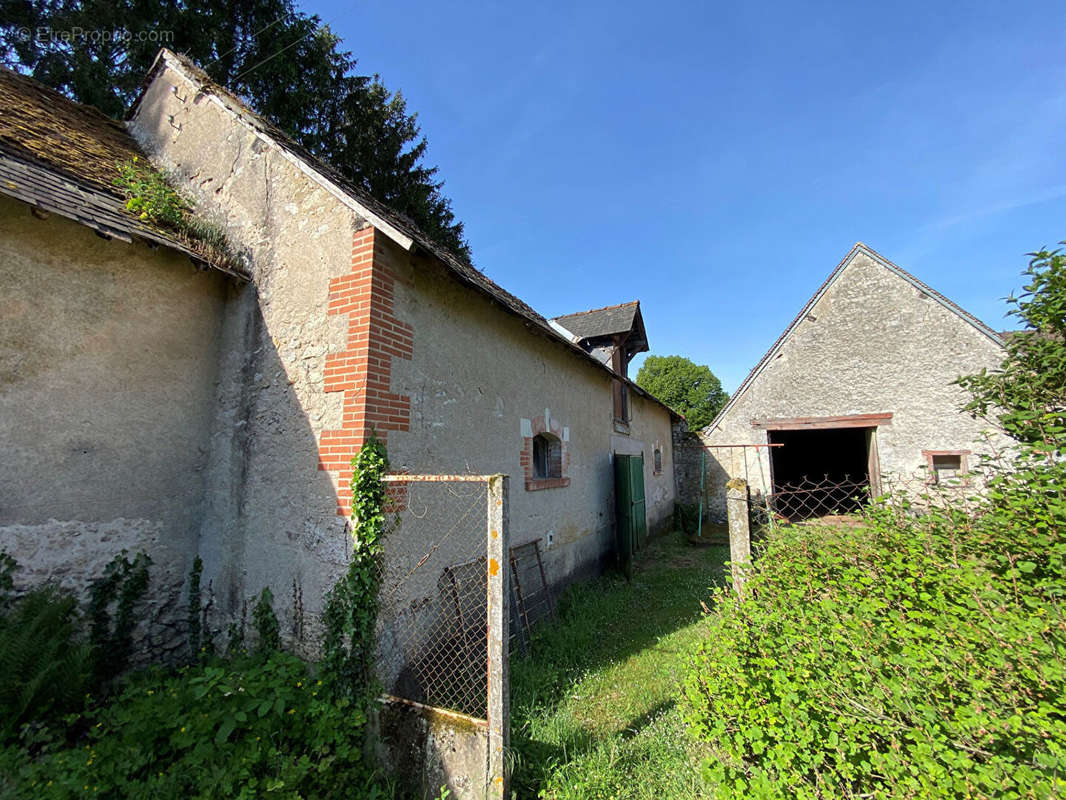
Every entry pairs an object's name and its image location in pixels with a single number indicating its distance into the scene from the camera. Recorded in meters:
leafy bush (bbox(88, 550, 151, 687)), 3.65
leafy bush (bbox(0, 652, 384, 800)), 2.54
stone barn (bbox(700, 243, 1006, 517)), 10.20
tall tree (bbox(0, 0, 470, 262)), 9.05
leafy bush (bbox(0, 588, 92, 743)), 2.90
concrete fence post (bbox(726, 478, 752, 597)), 3.14
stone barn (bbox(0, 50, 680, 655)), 3.51
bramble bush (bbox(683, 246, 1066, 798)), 1.85
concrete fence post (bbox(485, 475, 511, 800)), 2.69
